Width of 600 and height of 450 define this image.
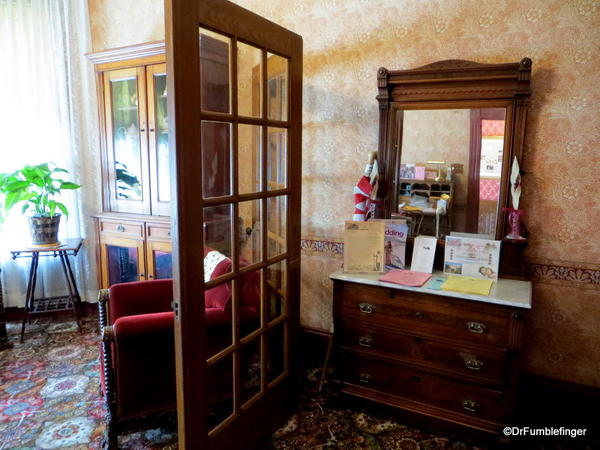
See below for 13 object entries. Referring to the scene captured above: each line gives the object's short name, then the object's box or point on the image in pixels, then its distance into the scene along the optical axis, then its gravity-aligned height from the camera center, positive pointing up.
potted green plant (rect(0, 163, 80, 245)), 3.17 -0.30
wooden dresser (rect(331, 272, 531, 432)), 2.03 -0.92
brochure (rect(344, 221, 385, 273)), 2.35 -0.47
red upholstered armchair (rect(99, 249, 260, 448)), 1.84 -0.87
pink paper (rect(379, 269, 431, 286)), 2.19 -0.60
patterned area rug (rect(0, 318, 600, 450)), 2.15 -1.37
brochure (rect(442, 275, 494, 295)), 2.07 -0.60
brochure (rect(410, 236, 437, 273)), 2.38 -0.51
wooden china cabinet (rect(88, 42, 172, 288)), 3.19 -0.07
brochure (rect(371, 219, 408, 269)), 2.43 -0.46
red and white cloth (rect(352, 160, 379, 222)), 2.43 -0.19
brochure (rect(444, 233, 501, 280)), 2.24 -0.49
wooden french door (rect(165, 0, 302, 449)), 1.54 -0.24
